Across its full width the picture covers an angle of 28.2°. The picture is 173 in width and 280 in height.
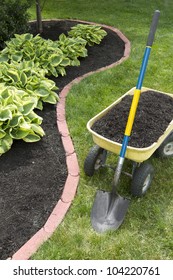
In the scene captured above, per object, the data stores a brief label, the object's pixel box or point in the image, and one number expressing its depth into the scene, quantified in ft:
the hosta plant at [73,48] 18.65
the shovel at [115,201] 9.58
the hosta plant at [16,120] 11.91
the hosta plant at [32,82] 14.69
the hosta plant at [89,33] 21.16
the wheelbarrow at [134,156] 9.84
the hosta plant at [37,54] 17.15
